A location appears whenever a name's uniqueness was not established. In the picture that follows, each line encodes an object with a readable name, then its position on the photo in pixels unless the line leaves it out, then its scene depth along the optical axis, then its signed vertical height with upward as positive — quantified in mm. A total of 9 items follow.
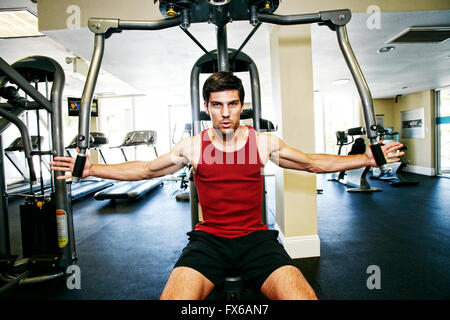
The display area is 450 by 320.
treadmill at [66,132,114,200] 3785 -749
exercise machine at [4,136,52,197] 4863 -336
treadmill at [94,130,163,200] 4707 -760
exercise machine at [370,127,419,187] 5480 -866
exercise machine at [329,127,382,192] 4945 -739
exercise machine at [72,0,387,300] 1057 +575
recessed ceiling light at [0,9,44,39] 2865 +1643
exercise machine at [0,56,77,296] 1924 -475
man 1012 -169
